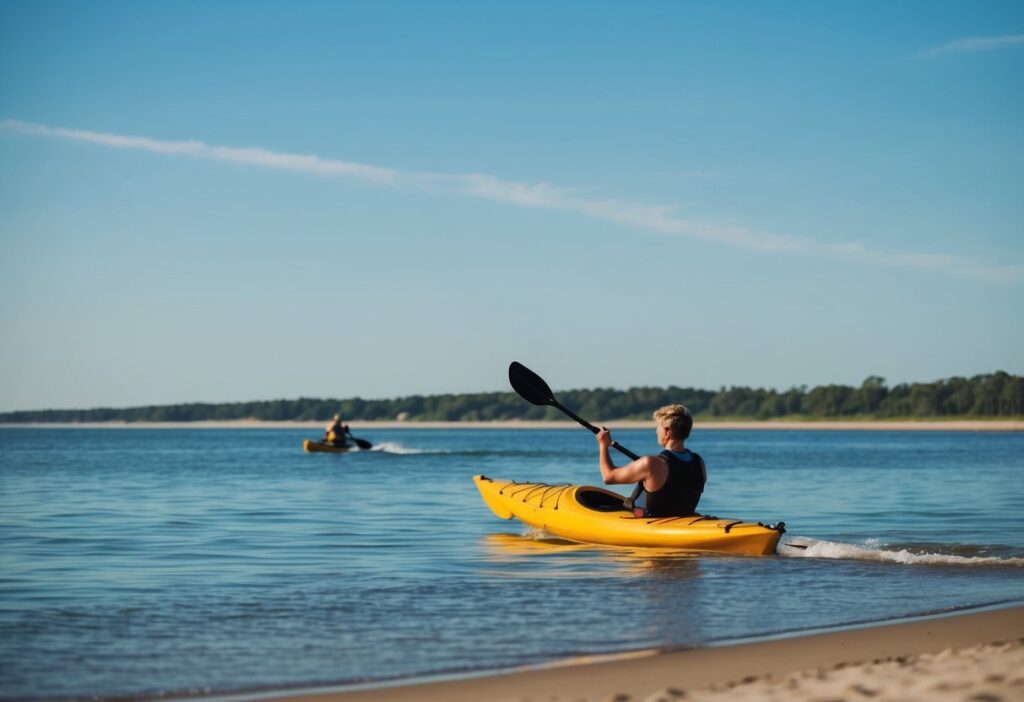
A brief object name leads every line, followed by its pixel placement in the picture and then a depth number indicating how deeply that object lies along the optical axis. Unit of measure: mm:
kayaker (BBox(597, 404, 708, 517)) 10375
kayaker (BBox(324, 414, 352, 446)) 43031
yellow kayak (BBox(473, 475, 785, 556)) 10992
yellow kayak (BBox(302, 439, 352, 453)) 43125
